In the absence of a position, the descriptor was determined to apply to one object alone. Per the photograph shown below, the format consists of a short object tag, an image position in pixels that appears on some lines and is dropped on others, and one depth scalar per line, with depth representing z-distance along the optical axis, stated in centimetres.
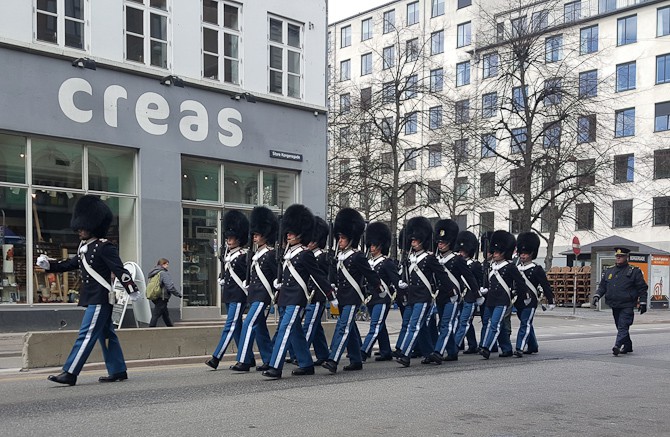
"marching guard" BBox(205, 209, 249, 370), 1124
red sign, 3198
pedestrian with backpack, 1747
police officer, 1446
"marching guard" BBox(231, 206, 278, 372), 1099
